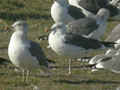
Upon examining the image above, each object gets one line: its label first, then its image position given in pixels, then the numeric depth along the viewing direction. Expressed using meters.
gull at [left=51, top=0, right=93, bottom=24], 15.80
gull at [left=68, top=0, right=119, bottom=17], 18.44
